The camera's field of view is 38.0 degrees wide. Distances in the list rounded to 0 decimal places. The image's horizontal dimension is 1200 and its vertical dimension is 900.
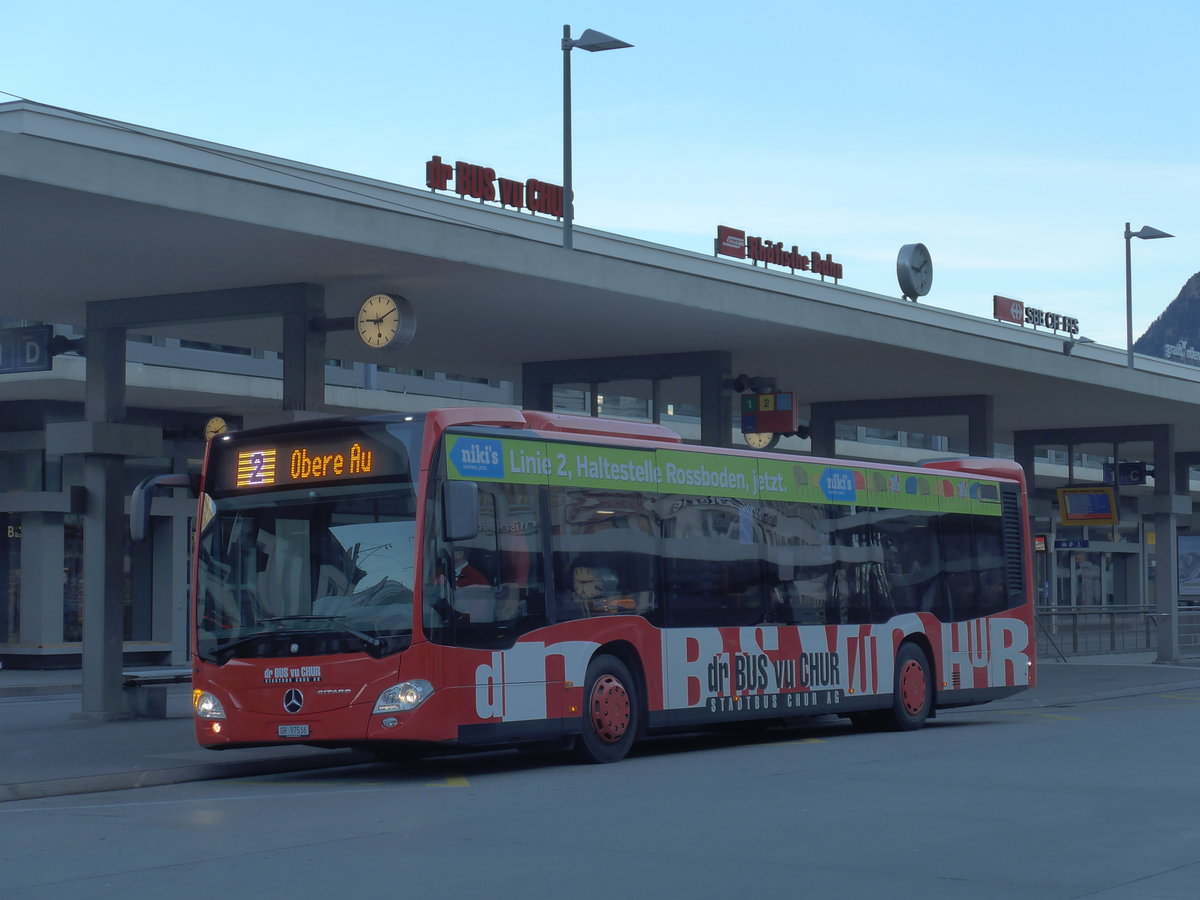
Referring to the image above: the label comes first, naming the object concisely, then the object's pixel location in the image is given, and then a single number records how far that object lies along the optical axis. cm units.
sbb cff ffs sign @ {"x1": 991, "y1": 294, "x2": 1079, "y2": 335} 5444
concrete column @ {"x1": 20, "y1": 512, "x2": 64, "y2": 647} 3469
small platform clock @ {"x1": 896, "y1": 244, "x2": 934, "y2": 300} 3578
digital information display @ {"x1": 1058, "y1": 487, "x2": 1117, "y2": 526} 3659
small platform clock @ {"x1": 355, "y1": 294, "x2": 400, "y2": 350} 1939
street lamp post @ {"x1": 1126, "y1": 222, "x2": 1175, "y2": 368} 3356
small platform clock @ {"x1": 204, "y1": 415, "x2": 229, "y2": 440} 2375
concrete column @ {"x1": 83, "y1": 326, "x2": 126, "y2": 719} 2055
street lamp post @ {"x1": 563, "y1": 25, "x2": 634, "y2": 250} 2030
